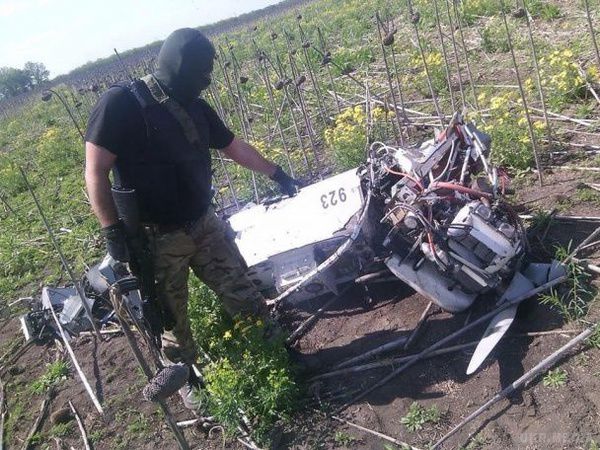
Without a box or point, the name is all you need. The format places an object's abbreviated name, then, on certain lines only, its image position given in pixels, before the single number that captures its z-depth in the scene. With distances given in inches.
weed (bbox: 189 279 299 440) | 131.2
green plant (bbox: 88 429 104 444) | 154.3
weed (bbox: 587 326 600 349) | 119.3
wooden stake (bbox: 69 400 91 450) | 152.5
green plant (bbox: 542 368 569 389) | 116.2
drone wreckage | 133.4
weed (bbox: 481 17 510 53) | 335.0
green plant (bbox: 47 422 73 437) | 161.3
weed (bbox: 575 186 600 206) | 170.7
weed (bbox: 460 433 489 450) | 111.2
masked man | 119.1
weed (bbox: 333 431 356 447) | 125.0
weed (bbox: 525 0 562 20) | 349.4
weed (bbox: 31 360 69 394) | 186.5
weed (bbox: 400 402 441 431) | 121.8
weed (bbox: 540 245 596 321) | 128.6
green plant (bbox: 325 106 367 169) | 243.0
